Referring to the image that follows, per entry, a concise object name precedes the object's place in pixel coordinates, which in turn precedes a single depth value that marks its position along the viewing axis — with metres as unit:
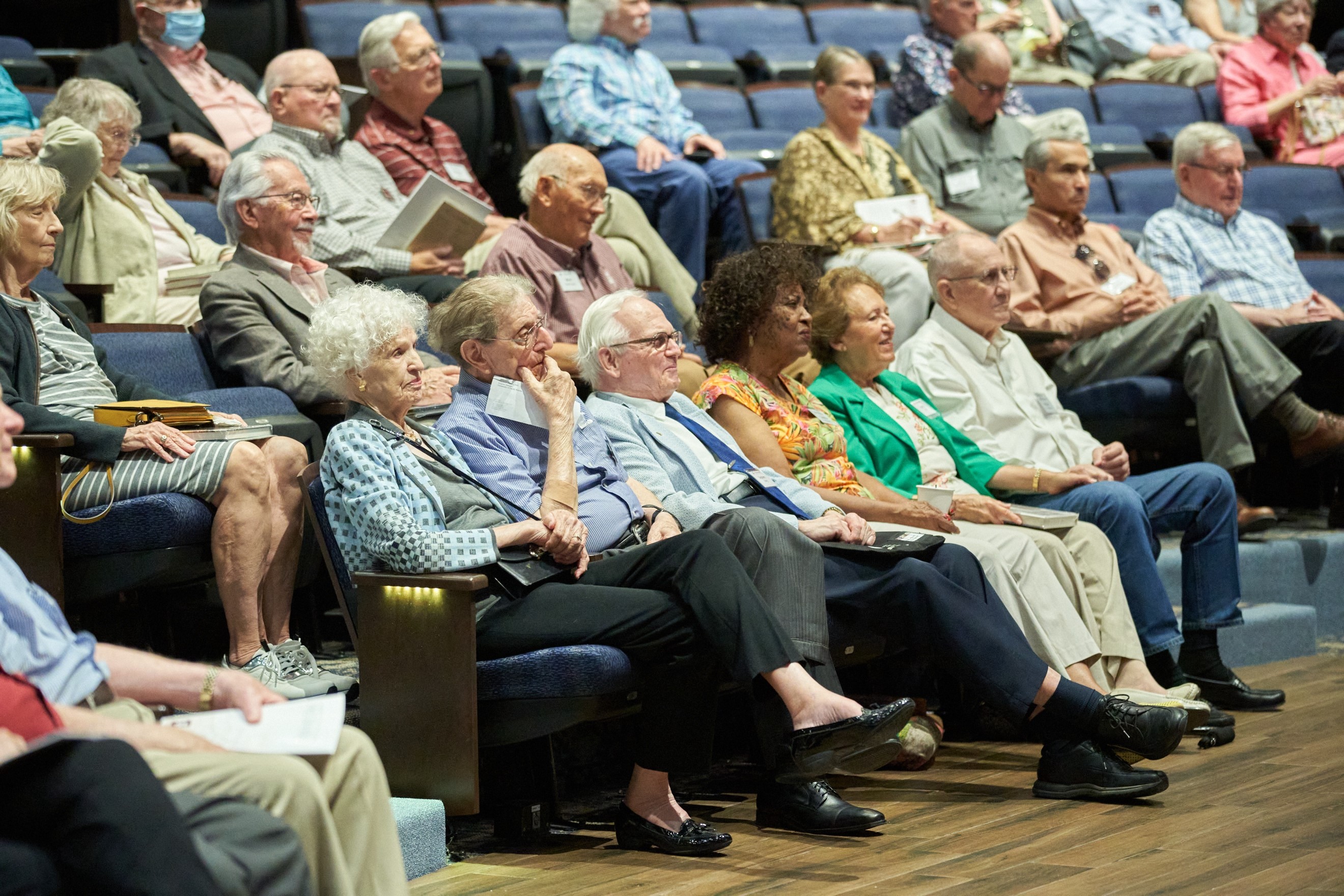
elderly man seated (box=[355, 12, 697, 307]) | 8.66
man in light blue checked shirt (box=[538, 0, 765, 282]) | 9.35
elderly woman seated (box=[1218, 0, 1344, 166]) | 12.58
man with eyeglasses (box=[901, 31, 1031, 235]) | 10.12
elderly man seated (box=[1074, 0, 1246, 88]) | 13.80
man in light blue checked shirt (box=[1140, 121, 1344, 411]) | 9.44
